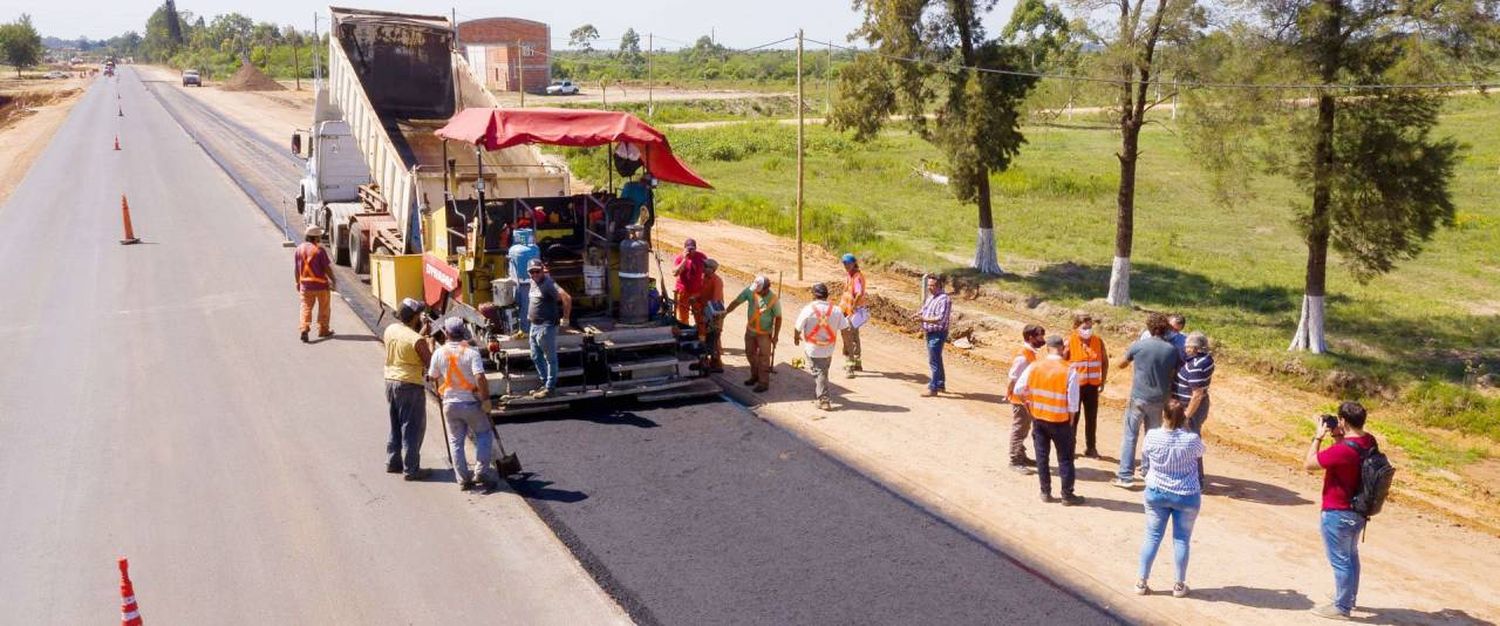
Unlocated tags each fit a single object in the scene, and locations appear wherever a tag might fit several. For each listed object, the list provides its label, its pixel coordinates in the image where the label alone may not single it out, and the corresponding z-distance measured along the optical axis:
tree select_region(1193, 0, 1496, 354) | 15.33
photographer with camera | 7.52
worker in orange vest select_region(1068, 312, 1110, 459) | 10.83
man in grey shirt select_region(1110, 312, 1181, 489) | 9.80
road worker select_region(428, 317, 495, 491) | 9.62
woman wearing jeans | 7.72
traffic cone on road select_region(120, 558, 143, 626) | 6.71
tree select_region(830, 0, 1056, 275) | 20.52
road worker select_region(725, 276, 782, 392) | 12.96
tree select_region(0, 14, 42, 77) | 125.14
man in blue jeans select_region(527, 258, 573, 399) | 11.56
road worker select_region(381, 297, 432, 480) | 9.87
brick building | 87.81
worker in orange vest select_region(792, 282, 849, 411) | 12.17
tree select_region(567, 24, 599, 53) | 157.00
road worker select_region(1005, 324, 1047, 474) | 10.59
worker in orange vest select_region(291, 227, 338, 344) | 14.73
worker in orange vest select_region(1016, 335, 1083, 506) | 9.34
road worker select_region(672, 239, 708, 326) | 13.46
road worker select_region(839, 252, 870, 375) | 13.77
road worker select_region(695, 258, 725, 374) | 13.42
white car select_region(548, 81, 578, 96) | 83.12
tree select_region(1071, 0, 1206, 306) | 18.09
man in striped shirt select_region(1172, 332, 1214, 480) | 9.52
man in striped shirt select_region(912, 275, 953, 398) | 12.86
